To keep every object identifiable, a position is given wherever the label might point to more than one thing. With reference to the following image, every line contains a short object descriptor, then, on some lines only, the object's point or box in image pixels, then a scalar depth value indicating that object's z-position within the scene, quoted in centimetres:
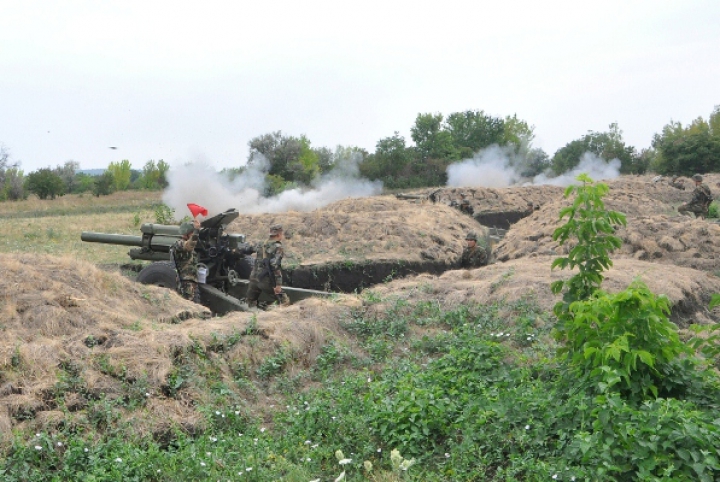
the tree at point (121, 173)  6256
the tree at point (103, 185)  5006
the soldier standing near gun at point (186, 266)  1197
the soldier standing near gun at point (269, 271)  1156
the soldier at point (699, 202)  2167
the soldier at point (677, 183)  3484
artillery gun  1209
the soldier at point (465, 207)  2619
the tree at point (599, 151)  5203
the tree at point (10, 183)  4744
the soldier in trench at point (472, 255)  1432
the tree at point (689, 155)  4475
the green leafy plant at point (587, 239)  632
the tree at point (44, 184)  4678
